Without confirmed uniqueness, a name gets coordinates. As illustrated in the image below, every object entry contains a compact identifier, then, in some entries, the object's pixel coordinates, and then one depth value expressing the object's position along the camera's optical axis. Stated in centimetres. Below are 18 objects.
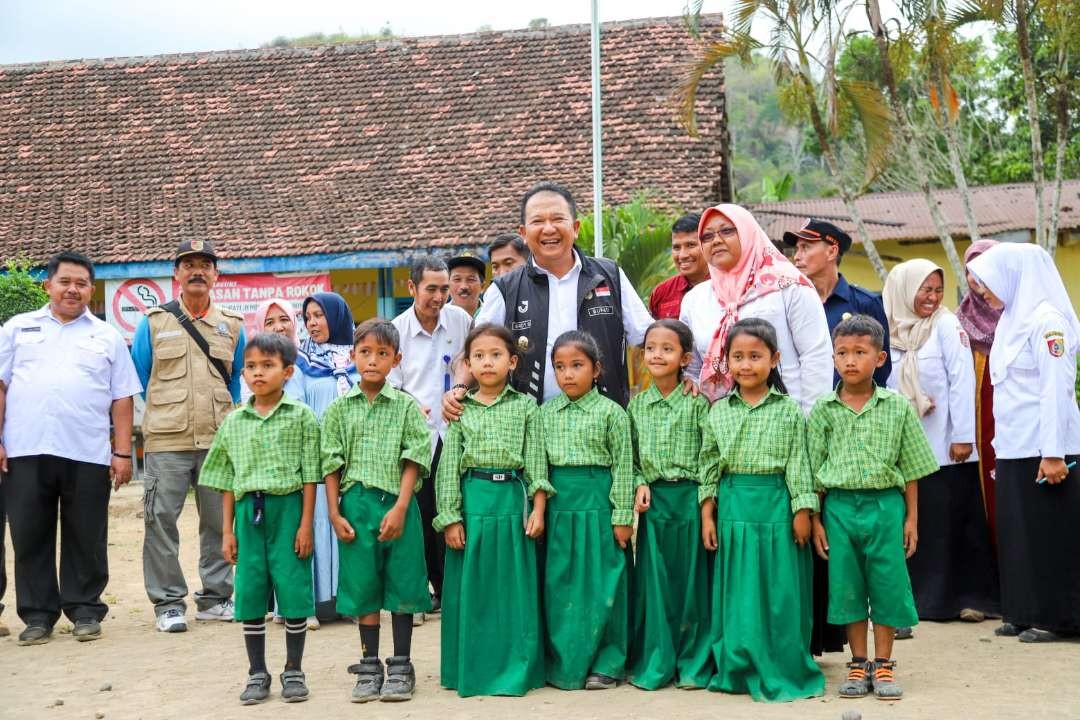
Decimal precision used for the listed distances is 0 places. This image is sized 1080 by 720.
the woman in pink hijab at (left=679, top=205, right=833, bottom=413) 501
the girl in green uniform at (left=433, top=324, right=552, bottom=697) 486
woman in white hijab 568
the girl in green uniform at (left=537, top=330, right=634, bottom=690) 487
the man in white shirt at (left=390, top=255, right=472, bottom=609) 636
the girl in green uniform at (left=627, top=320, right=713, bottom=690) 493
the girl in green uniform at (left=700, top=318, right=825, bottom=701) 470
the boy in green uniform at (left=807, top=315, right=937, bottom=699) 470
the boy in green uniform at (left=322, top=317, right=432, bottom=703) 482
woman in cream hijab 639
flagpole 1217
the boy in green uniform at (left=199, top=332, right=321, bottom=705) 487
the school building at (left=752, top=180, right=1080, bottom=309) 1886
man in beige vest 663
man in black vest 511
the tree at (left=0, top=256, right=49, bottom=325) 1230
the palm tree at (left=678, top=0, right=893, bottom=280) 1372
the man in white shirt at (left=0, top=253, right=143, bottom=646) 638
